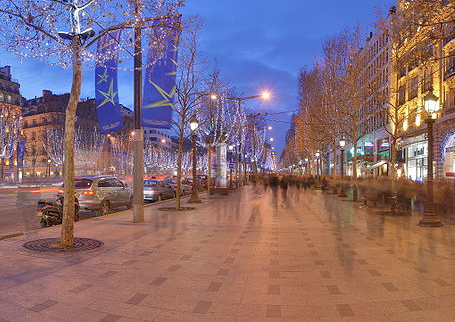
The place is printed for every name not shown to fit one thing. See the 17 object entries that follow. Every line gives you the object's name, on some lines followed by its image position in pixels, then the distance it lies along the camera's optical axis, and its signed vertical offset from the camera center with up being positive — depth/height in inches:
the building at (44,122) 3166.8 +453.1
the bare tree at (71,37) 323.9 +124.0
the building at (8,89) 3053.6 +714.7
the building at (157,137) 5054.1 +499.5
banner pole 475.8 +25.1
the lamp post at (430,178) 460.1 -6.6
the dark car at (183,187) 1161.2 -45.7
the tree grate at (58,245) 311.3 -64.2
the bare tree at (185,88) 682.6 +164.9
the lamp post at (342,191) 999.5 -49.5
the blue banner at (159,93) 498.0 +109.5
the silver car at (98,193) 591.5 -32.6
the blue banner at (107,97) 451.8 +93.9
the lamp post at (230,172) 1405.0 +4.3
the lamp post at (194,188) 845.5 -35.5
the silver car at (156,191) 899.4 -43.9
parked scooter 473.1 -50.2
